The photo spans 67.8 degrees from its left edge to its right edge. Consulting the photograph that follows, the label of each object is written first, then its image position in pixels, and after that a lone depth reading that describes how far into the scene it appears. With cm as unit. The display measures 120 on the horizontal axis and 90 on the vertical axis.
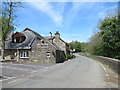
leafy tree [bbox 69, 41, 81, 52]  7651
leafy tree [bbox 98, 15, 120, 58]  1964
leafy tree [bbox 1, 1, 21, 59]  1908
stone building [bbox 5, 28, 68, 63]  1851
